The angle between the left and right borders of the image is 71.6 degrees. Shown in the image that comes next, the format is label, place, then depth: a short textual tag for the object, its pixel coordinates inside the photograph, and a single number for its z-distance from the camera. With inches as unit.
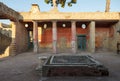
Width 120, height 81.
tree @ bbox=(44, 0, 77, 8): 533.2
